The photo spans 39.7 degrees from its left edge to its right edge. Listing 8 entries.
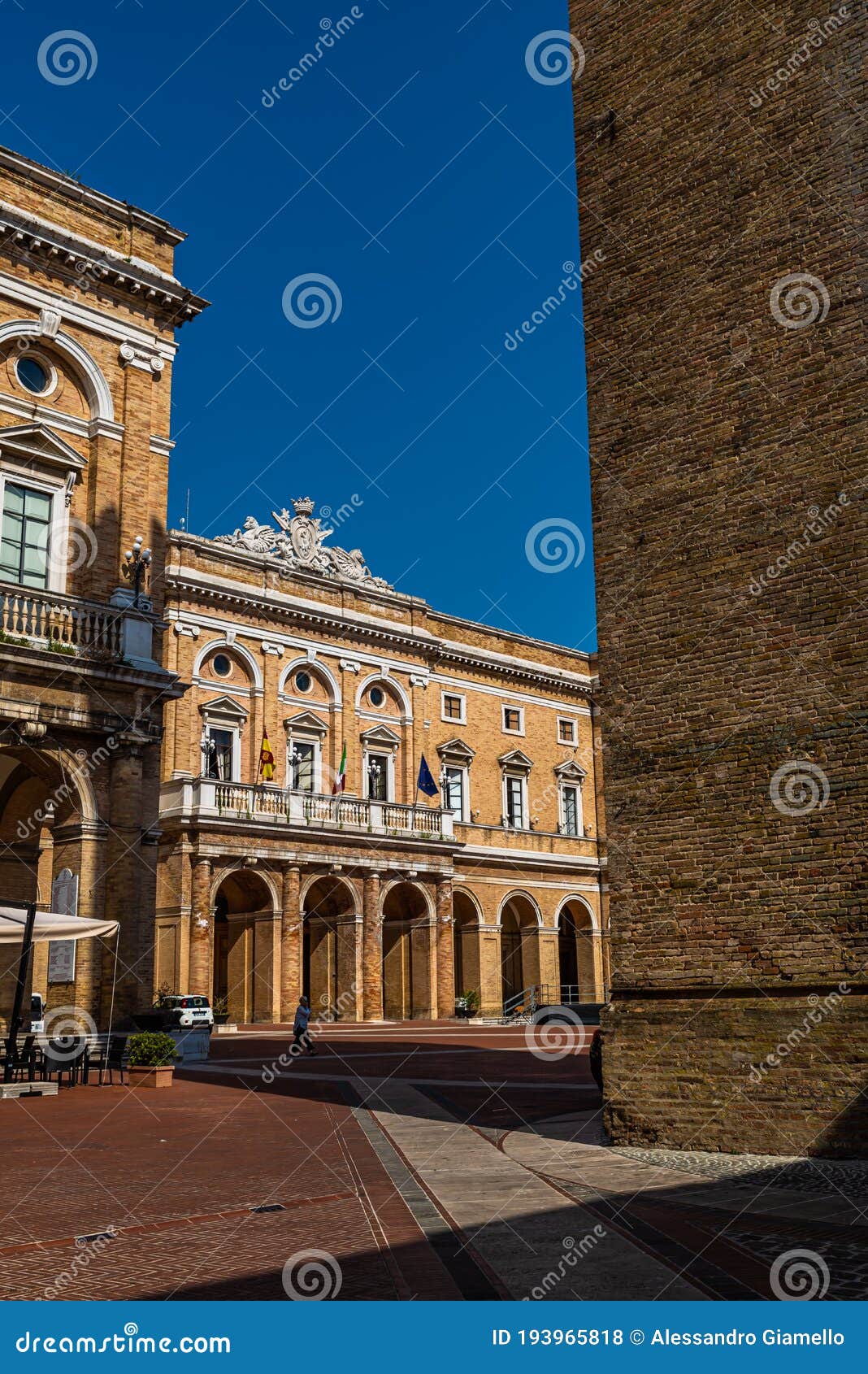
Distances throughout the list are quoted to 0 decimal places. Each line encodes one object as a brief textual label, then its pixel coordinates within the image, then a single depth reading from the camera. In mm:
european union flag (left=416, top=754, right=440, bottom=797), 41375
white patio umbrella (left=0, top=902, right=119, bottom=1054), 16609
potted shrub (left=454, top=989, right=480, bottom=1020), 43469
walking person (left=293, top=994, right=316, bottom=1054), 23641
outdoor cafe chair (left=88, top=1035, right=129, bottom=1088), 18797
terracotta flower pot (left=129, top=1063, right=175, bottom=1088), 18031
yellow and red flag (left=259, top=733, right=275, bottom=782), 38256
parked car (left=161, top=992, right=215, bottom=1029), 29973
